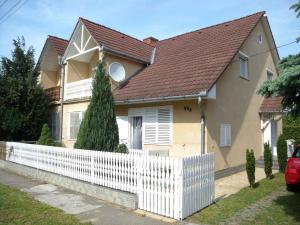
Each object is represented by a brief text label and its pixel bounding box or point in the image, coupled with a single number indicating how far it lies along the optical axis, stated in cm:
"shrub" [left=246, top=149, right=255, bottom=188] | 1019
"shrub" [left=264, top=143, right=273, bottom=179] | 1168
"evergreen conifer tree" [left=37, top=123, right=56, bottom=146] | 1614
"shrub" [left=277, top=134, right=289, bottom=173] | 1316
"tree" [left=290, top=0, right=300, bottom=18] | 600
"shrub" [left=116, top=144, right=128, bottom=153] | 1057
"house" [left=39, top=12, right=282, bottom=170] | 1273
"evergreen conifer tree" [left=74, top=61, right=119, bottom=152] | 1091
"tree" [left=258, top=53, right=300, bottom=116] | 600
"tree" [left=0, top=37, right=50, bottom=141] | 1816
